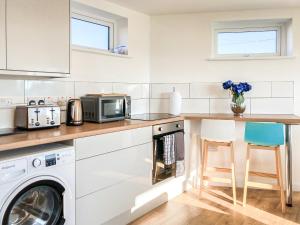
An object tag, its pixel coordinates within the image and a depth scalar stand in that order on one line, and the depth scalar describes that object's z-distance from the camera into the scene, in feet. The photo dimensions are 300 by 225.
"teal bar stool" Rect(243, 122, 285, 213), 9.73
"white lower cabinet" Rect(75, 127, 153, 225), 7.00
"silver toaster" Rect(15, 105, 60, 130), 7.16
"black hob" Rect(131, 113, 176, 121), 10.23
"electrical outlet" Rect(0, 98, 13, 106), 7.36
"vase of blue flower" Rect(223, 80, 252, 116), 11.20
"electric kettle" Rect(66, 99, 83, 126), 8.22
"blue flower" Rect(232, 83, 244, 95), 11.16
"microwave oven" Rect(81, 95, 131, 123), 8.86
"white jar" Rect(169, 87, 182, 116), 11.51
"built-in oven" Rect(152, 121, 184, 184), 9.71
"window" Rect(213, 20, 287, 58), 12.09
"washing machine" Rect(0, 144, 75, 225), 5.38
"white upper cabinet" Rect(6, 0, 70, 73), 6.64
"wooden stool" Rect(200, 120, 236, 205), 10.35
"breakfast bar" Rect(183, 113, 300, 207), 10.01
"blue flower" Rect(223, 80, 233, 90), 11.39
